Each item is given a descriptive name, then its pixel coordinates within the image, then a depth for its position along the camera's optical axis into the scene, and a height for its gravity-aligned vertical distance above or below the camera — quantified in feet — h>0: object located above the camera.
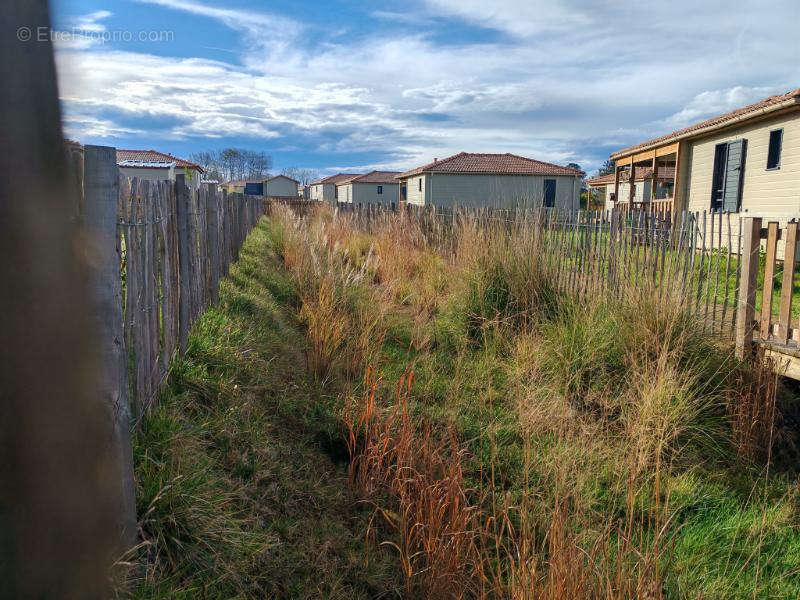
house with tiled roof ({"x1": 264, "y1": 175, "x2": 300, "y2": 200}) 276.21 +17.88
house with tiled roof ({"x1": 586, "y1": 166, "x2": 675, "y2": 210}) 118.94 +10.29
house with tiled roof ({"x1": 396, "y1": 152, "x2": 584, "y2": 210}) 117.08 +10.22
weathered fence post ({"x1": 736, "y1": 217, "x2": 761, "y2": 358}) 16.37 -1.60
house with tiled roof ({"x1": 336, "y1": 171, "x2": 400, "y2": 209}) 196.24 +12.38
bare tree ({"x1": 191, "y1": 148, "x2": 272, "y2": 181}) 338.95 +35.15
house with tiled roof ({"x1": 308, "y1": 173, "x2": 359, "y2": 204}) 242.78 +16.51
